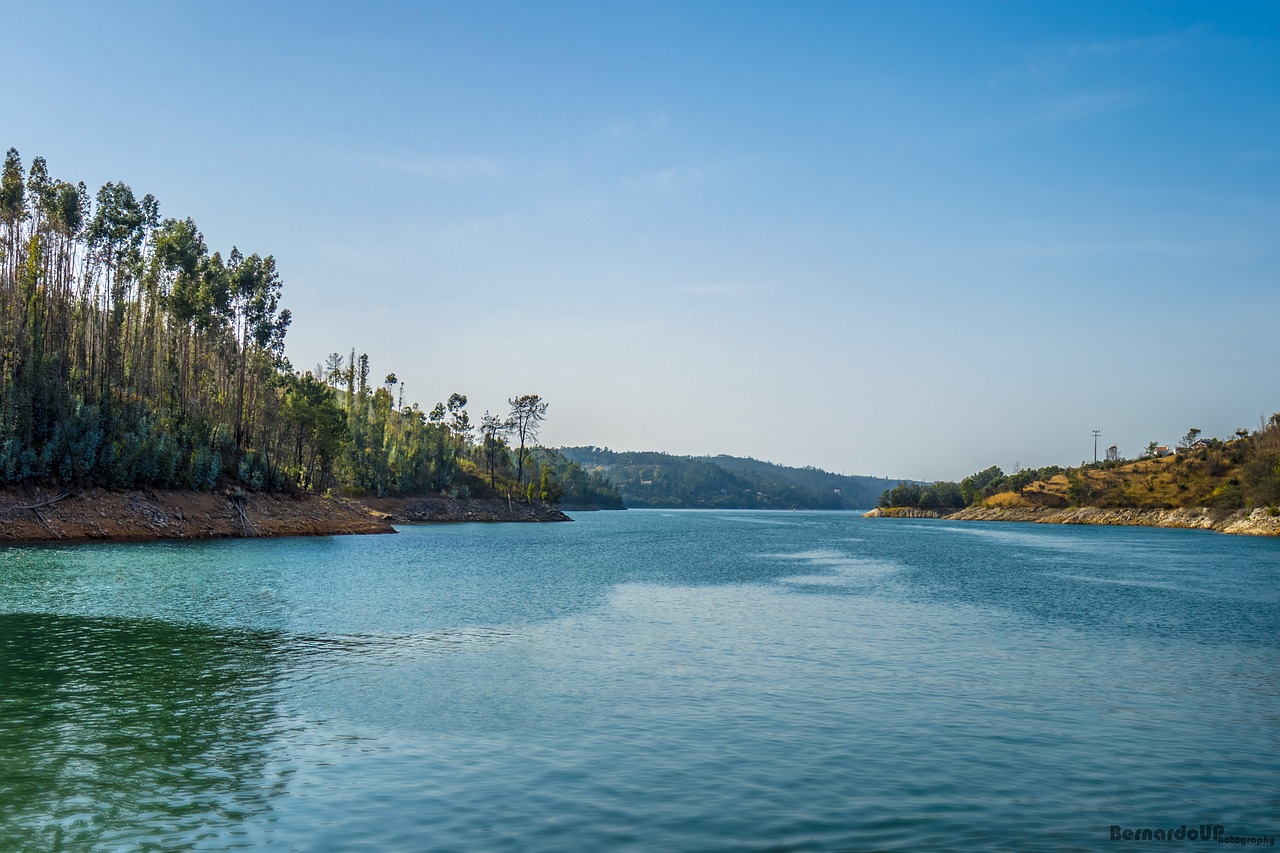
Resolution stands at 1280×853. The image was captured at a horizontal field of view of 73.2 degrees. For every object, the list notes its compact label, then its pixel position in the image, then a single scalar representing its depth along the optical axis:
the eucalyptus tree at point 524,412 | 182.00
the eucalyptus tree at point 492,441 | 180.75
